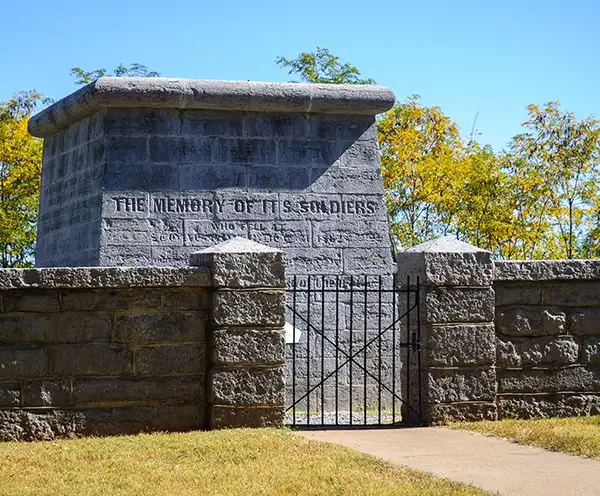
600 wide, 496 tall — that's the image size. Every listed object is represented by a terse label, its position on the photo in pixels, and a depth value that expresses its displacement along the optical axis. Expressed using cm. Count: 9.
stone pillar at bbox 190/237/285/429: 909
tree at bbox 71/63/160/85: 2617
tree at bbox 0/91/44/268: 2373
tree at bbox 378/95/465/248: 2402
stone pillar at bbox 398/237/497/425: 957
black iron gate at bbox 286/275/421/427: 1197
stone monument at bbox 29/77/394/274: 1180
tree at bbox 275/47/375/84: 2555
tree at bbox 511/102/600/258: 2498
